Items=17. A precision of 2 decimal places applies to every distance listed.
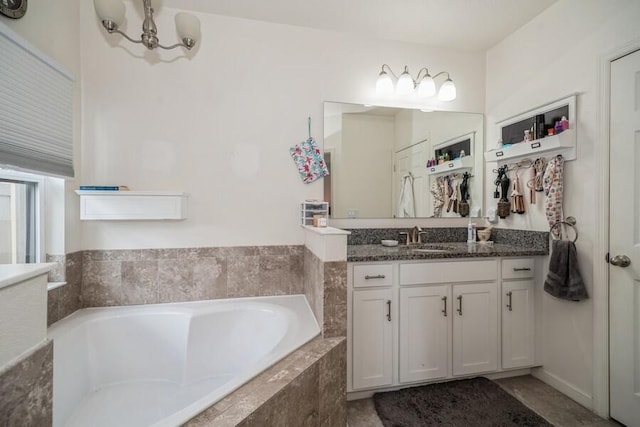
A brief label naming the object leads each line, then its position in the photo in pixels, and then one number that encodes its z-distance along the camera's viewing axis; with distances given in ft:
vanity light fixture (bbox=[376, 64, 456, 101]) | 6.89
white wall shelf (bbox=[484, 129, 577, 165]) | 5.46
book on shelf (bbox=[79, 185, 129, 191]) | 5.30
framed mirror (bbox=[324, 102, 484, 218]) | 6.97
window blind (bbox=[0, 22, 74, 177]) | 3.86
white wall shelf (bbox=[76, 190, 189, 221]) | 5.34
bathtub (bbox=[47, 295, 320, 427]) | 4.44
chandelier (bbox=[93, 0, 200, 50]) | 5.16
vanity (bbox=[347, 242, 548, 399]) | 5.45
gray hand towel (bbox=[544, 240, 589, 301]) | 5.33
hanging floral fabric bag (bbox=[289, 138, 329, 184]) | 6.59
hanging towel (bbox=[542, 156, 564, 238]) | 5.65
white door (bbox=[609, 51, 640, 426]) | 4.67
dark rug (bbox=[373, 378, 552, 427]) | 4.87
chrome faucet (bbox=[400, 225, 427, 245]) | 7.08
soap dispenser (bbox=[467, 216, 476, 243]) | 7.38
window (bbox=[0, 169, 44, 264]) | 4.49
